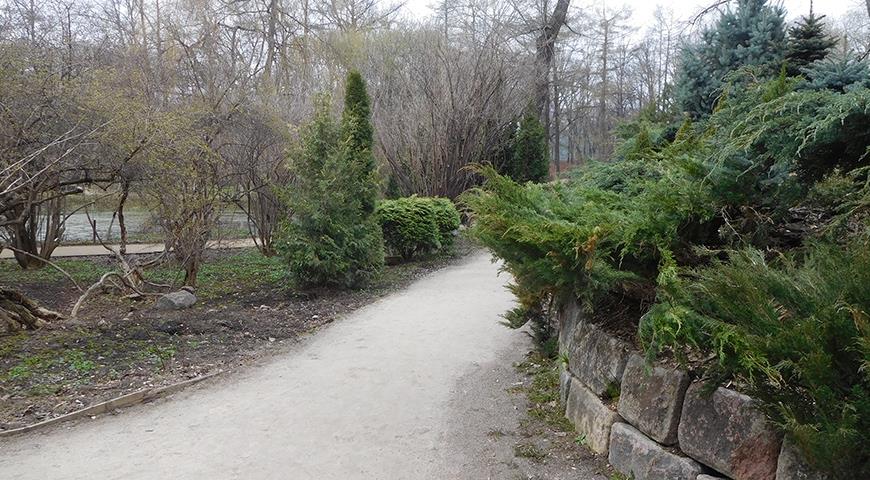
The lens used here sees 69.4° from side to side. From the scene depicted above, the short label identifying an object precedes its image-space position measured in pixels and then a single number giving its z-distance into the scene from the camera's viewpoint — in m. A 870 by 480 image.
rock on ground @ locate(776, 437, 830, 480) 2.10
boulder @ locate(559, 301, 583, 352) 4.03
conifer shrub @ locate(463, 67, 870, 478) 2.04
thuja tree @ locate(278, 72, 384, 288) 8.05
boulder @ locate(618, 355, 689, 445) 2.71
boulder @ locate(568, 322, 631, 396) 3.29
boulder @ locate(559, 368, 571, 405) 3.97
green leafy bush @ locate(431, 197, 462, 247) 11.70
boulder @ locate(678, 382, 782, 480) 2.25
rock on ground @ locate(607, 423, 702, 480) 2.60
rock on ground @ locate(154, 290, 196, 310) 7.43
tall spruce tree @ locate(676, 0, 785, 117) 6.27
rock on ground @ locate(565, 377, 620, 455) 3.27
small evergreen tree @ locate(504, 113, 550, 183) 16.41
